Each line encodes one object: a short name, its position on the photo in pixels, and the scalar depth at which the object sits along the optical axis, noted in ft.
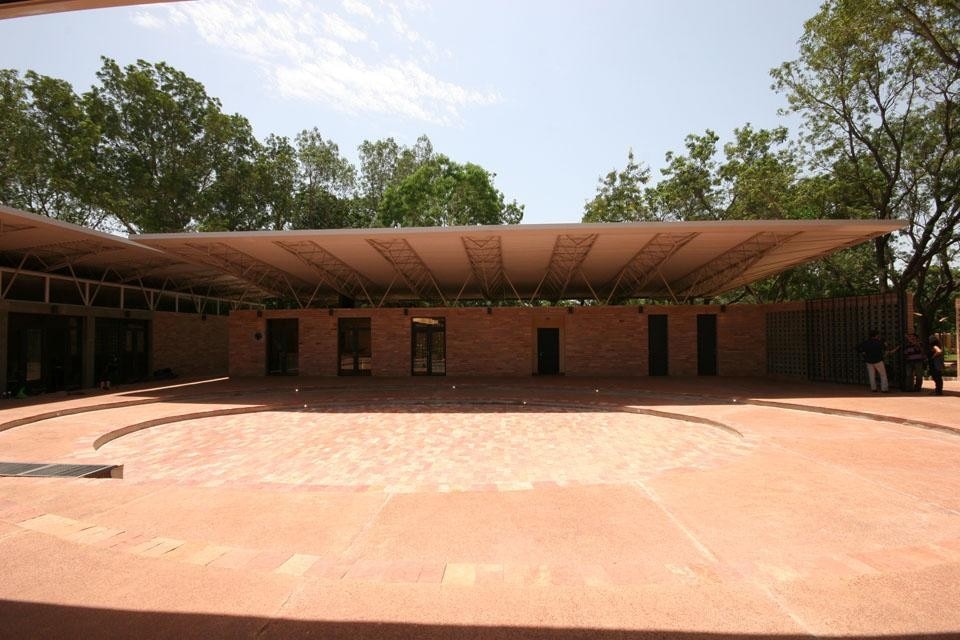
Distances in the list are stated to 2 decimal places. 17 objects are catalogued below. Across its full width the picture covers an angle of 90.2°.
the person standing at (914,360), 42.55
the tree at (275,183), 106.32
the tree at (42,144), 81.97
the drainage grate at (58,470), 19.08
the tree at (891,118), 58.90
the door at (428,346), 66.85
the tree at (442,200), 117.50
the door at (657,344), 64.85
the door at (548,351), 67.56
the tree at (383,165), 137.28
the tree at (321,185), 116.47
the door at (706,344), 64.49
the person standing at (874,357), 43.39
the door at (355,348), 67.82
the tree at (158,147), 91.66
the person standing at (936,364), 41.85
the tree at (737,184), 75.00
